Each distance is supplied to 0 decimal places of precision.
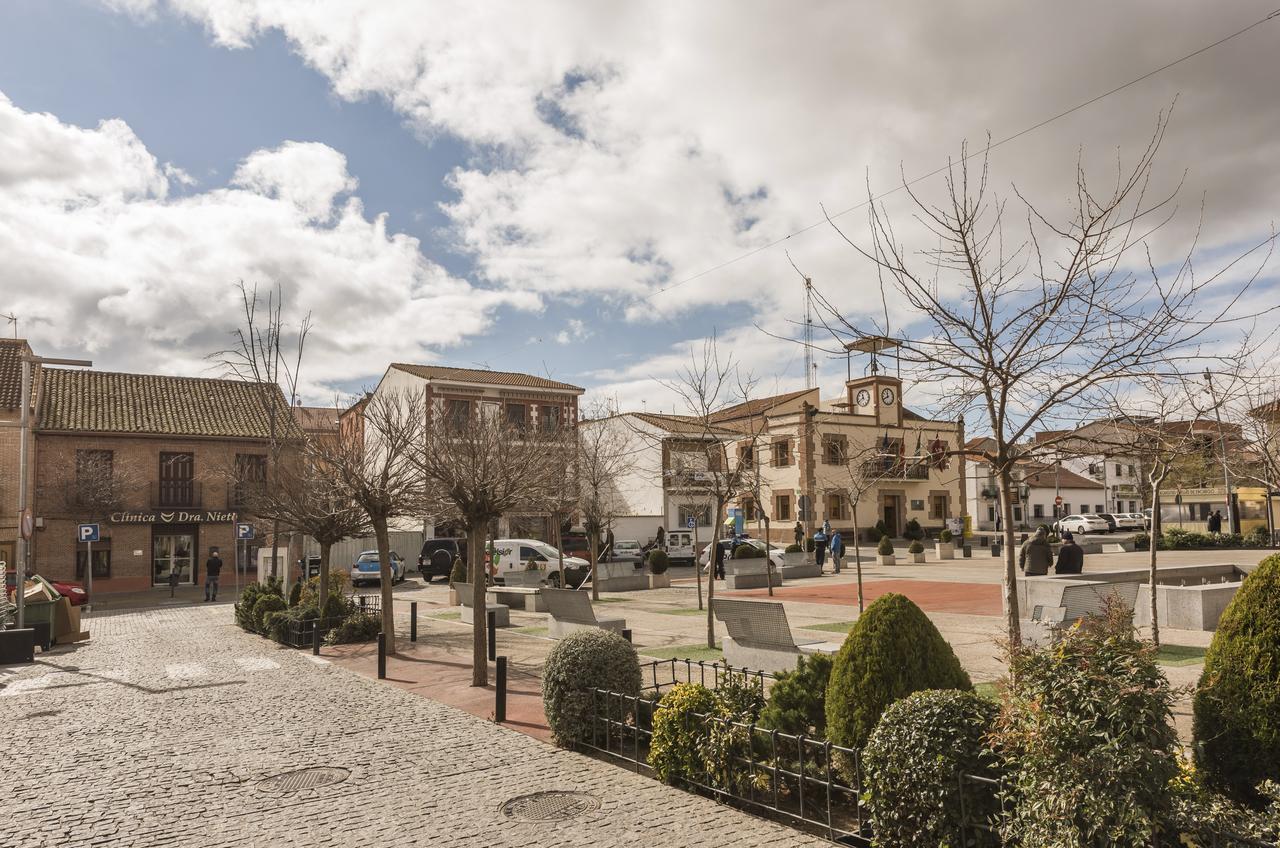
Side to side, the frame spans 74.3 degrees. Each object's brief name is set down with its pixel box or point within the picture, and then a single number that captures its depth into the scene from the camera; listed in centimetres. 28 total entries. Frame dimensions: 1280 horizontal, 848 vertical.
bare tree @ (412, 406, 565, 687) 1102
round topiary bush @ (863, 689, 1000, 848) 442
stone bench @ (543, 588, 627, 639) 1207
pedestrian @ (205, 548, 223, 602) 2828
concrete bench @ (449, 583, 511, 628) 1747
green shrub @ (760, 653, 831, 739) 607
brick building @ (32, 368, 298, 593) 3300
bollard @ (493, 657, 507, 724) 894
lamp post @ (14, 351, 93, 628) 1492
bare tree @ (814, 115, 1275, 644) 635
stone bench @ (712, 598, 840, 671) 923
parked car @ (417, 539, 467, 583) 3344
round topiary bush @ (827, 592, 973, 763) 531
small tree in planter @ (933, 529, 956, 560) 3531
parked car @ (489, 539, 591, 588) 2798
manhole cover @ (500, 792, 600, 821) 608
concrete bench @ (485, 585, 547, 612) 2005
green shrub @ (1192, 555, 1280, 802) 392
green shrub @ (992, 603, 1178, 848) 358
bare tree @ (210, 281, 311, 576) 2325
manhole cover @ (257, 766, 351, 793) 694
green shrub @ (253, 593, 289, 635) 1775
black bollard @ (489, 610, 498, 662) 1253
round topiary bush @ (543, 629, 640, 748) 773
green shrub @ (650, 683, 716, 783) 648
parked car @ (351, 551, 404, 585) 3186
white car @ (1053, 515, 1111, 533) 5043
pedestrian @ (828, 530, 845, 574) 3020
